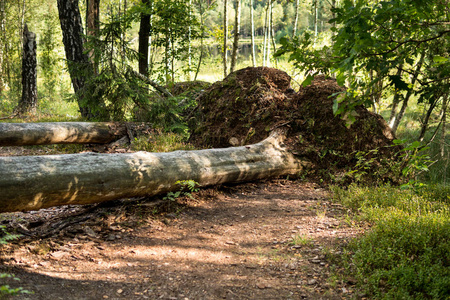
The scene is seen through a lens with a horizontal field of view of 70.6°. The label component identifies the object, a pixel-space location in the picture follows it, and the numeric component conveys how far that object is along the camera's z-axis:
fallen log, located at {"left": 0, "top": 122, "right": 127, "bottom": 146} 7.02
